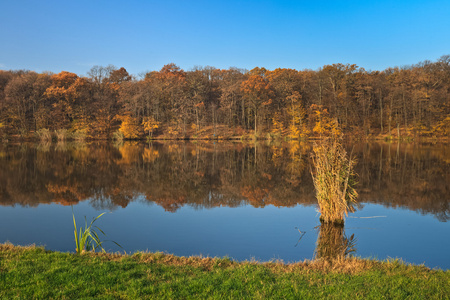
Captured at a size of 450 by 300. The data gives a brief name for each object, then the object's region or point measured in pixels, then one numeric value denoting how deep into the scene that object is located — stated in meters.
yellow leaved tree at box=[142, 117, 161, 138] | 62.00
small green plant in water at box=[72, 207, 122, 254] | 6.64
